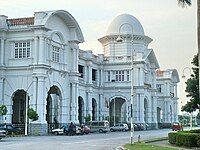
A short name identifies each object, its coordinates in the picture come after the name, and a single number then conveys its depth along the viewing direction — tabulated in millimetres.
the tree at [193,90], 44438
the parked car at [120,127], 76094
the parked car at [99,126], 67775
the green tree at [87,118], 72112
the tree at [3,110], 53625
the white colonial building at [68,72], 57219
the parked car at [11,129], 52300
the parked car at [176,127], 72456
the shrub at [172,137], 32809
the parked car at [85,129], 60481
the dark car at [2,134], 38897
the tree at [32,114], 53809
